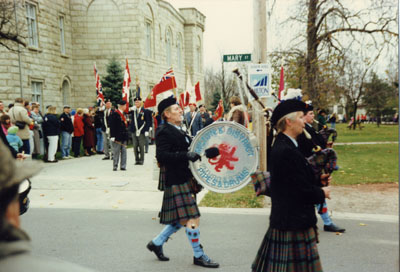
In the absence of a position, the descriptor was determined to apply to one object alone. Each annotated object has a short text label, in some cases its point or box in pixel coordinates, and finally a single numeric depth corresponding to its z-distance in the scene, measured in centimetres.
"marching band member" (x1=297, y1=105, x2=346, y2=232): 520
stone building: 2214
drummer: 469
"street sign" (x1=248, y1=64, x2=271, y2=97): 873
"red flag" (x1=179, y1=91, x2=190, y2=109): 1539
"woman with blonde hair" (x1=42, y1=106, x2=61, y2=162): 1408
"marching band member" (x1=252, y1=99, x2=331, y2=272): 314
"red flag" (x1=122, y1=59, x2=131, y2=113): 1359
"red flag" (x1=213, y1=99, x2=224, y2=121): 1936
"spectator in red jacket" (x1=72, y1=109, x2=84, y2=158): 1606
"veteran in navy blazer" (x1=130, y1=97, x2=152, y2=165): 1371
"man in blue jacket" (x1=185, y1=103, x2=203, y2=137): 1552
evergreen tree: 2624
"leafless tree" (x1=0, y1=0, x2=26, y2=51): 1681
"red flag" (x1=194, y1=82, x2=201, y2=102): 1586
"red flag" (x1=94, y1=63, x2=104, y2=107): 1617
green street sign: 903
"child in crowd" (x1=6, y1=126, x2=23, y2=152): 1006
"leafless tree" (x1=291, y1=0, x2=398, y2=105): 1605
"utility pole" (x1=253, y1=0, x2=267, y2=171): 892
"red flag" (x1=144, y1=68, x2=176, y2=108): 817
